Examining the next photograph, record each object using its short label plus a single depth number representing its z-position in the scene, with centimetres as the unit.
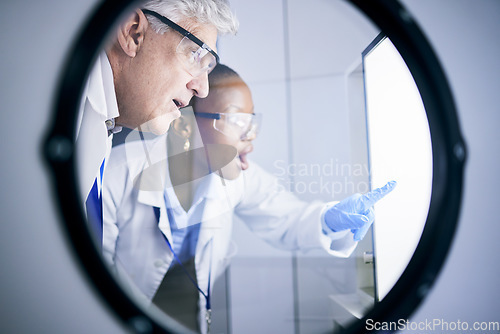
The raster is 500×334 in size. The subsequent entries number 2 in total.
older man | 58
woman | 66
